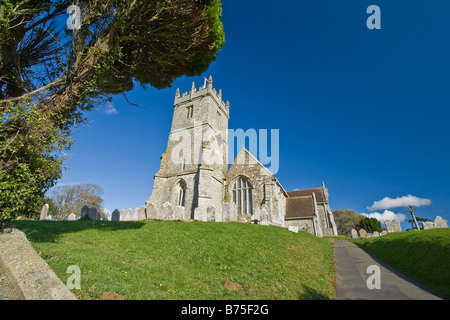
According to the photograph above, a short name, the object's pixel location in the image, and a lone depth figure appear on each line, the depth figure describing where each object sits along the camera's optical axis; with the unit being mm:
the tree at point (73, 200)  31266
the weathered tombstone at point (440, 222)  15670
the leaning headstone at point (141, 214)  15250
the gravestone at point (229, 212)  15047
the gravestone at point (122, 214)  16297
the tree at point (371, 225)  32606
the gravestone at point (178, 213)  14547
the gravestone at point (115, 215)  15842
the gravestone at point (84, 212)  15266
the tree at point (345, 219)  45959
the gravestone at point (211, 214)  14905
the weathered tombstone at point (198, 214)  14341
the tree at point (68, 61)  4910
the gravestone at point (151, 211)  15141
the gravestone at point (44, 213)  16545
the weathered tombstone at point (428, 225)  15854
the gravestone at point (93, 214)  15172
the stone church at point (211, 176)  20594
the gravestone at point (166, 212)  14795
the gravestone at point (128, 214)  15991
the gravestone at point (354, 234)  26500
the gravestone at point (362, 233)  26470
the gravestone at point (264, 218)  15380
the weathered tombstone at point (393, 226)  19345
